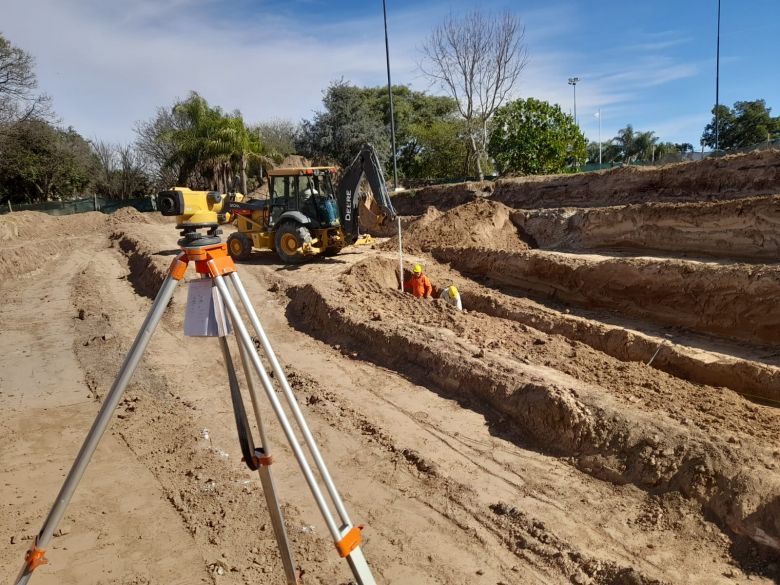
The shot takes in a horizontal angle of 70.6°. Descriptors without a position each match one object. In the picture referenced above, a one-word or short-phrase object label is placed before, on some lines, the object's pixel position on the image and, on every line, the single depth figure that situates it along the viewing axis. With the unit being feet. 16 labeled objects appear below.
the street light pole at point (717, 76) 113.29
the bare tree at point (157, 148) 124.57
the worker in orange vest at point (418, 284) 39.11
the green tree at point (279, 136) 126.21
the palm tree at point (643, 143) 215.16
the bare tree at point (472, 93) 92.94
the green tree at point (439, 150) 121.29
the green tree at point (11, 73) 92.79
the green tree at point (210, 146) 98.73
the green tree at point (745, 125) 143.64
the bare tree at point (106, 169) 134.51
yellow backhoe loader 44.83
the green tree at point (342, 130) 114.62
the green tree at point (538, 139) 85.10
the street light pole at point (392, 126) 88.02
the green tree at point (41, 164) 102.58
